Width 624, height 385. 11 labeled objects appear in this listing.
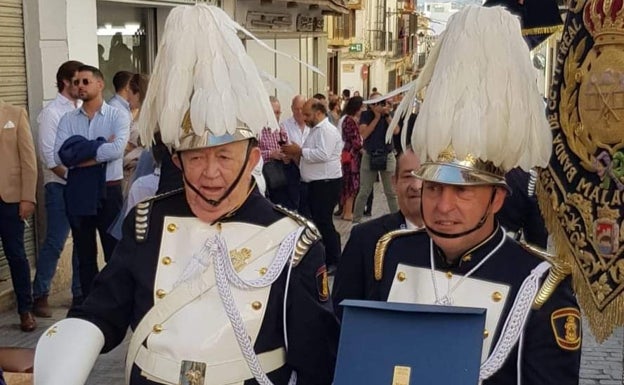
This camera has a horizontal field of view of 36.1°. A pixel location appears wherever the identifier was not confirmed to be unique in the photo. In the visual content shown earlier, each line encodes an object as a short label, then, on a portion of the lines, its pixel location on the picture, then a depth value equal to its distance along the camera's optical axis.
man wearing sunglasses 6.87
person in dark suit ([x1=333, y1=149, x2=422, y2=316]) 3.15
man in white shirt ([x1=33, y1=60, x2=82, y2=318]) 7.35
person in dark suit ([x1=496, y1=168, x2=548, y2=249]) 4.89
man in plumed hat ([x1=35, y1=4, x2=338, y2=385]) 2.81
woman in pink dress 12.48
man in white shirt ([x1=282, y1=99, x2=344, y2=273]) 9.57
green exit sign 41.44
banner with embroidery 3.41
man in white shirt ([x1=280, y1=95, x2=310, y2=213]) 9.79
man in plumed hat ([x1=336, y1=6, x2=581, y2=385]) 2.59
